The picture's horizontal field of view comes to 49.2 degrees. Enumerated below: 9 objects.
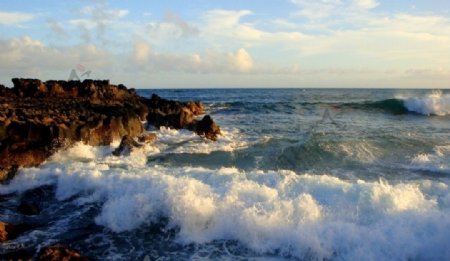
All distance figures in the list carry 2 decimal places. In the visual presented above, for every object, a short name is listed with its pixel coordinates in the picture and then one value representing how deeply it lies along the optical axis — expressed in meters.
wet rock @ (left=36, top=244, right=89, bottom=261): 6.93
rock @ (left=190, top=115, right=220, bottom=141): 20.05
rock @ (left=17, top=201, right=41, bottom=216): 10.07
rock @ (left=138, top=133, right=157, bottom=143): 18.24
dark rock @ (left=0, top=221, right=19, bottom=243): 8.45
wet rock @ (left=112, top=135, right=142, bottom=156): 15.88
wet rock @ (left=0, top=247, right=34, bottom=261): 7.78
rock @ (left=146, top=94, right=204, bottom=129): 21.92
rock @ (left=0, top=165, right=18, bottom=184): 12.12
